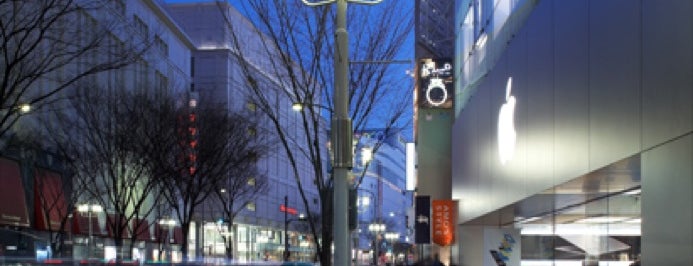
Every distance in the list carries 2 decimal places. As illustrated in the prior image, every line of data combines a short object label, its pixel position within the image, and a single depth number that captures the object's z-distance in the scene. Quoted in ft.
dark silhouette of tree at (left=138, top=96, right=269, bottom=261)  99.45
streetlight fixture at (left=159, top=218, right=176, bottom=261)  168.25
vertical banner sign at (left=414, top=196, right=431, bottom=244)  105.09
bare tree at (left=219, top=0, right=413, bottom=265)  47.75
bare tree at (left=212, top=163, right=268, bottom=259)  147.43
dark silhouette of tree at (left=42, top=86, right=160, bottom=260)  100.68
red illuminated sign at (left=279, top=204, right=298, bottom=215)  289.33
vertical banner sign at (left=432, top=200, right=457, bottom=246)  100.58
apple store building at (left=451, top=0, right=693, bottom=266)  22.43
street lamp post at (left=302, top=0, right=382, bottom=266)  32.86
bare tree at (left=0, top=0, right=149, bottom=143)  42.43
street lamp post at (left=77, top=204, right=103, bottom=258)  127.13
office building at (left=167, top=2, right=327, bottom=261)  236.22
